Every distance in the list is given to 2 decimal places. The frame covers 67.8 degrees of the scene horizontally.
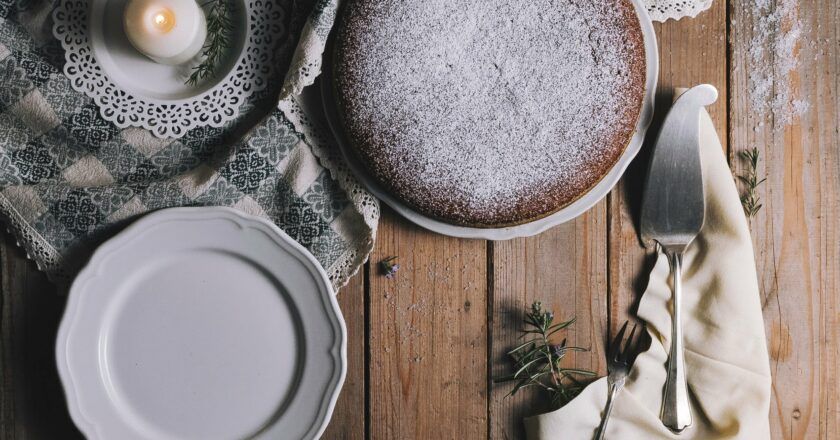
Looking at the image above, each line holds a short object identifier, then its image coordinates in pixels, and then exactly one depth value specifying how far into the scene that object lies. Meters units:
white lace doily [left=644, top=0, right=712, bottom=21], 1.09
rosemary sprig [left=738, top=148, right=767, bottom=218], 1.14
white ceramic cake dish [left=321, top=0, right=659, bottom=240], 1.07
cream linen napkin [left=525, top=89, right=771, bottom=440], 1.10
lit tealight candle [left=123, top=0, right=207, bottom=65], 0.98
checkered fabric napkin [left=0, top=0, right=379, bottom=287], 1.08
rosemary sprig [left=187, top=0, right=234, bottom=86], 1.08
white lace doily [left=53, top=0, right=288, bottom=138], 1.08
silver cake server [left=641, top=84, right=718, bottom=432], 1.07
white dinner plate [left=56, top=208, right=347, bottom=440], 1.08
